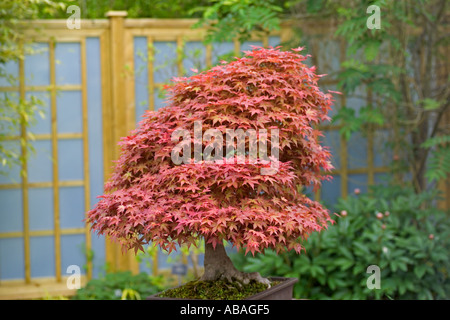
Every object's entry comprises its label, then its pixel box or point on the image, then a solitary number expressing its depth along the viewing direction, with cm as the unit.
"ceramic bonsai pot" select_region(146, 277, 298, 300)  236
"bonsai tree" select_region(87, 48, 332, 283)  219
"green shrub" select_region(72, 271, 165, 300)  407
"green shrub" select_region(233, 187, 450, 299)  388
